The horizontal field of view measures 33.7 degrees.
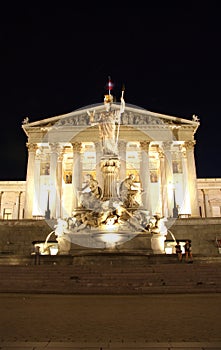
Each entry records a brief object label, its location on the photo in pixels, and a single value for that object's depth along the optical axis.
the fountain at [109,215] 21.25
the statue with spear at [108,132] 23.53
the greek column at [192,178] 46.44
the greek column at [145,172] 45.76
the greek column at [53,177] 48.28
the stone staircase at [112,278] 13.71
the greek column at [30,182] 46.59
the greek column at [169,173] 47.75
